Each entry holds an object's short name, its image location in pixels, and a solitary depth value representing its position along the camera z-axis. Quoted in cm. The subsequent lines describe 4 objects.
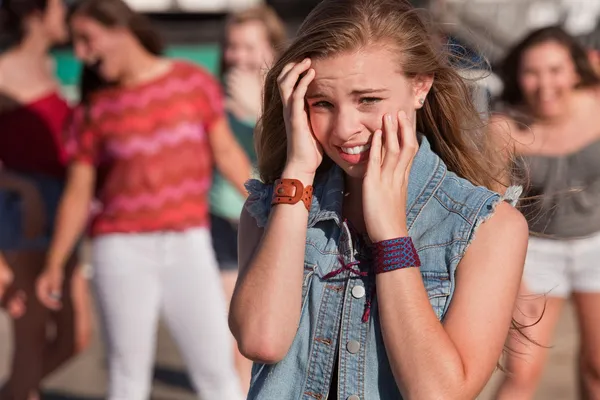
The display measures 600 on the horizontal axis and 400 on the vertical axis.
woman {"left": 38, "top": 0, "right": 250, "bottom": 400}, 501
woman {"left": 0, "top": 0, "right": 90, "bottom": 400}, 570
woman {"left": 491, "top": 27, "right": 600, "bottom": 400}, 492
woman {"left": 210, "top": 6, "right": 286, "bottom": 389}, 568
